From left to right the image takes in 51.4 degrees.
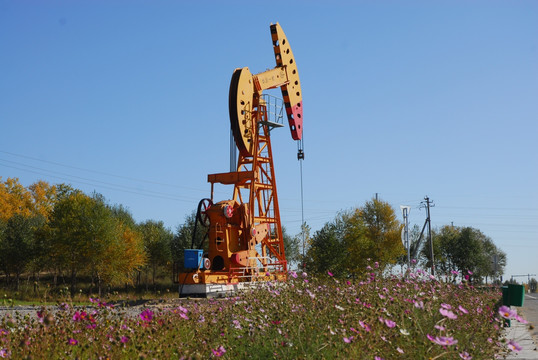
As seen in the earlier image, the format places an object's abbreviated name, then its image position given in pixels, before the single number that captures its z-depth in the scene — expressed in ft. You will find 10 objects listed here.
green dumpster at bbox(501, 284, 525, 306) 36.50
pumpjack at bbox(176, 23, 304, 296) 64.44
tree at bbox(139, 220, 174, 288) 169.78
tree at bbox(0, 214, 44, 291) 137.49
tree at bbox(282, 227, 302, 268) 170.34
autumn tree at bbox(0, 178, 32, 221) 188.55
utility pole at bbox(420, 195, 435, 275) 166.71
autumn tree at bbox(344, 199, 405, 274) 148.97
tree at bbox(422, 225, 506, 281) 199.21
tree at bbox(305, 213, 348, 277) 132.87
